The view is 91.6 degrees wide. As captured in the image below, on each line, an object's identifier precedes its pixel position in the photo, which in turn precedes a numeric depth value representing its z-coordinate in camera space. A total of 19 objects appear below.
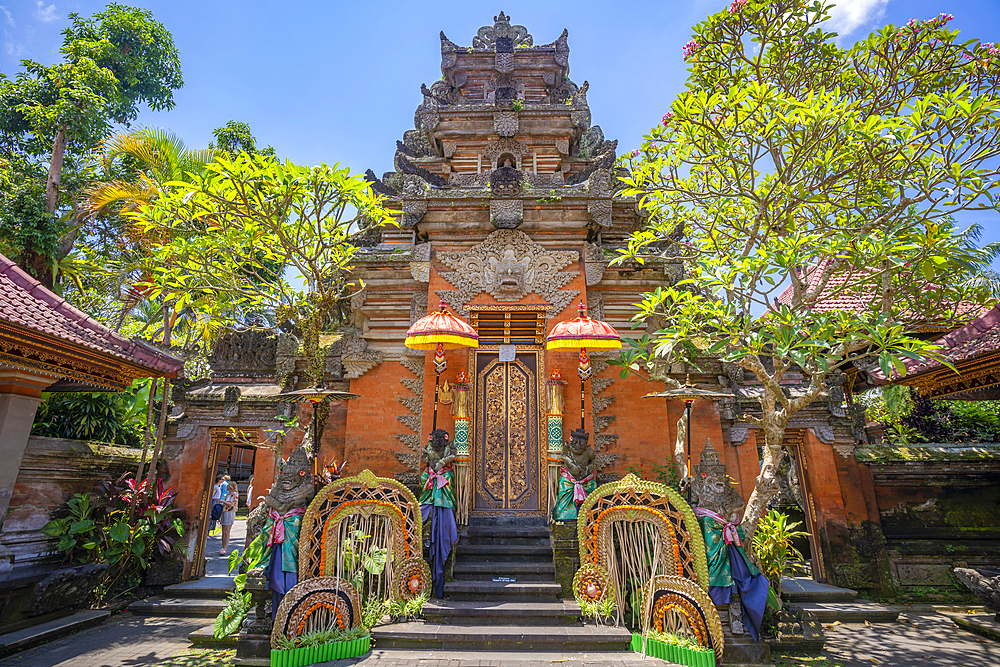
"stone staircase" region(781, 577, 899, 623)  7.60
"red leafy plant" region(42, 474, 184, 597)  7.97
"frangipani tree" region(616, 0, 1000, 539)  5.52
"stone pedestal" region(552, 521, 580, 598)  6.54
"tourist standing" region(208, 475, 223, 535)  16.33
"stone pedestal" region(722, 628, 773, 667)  5.36
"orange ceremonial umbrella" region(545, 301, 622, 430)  7.56
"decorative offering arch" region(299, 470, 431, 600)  5.97
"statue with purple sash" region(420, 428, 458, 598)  6.56
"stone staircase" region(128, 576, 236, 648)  7.91
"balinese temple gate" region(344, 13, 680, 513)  8.61
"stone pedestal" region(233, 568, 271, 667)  5.52
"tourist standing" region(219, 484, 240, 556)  13.43
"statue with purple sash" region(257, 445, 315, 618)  5.72
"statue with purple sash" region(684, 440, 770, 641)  5.54
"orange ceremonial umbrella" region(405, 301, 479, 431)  7.35
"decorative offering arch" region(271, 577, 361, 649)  5.43
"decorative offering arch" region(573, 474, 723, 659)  5.45
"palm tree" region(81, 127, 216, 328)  11.84
